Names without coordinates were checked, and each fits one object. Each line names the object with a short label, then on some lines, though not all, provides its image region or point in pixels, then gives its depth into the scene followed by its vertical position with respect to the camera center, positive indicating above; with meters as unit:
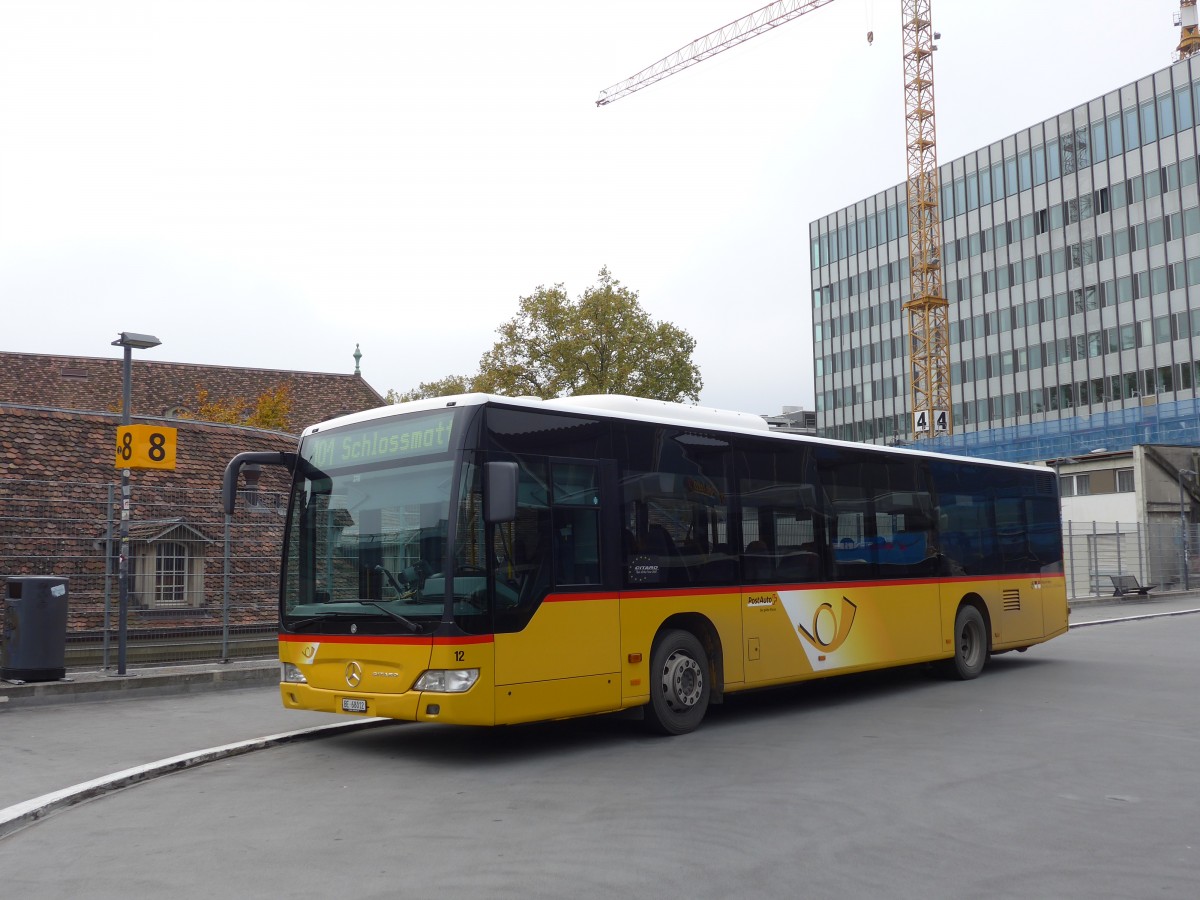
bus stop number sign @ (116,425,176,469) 14.76 +1.56
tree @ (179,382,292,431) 45.53 +6.29
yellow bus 9.23 +0.06
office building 66.50 +18.08
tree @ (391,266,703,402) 50.72 +9.18
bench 36.25 -0.73
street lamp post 14.73 +0.40
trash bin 13.78 -0.60
